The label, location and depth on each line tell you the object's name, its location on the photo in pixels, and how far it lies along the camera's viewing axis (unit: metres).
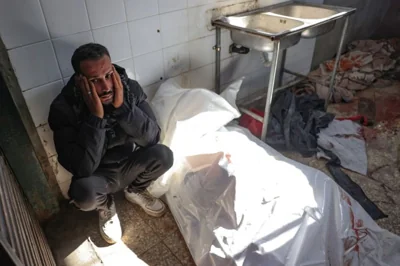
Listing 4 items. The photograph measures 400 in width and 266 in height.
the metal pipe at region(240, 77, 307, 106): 2.12
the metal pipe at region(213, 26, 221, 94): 1.76
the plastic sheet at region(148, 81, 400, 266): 1.12
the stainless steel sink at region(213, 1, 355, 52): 1.57
